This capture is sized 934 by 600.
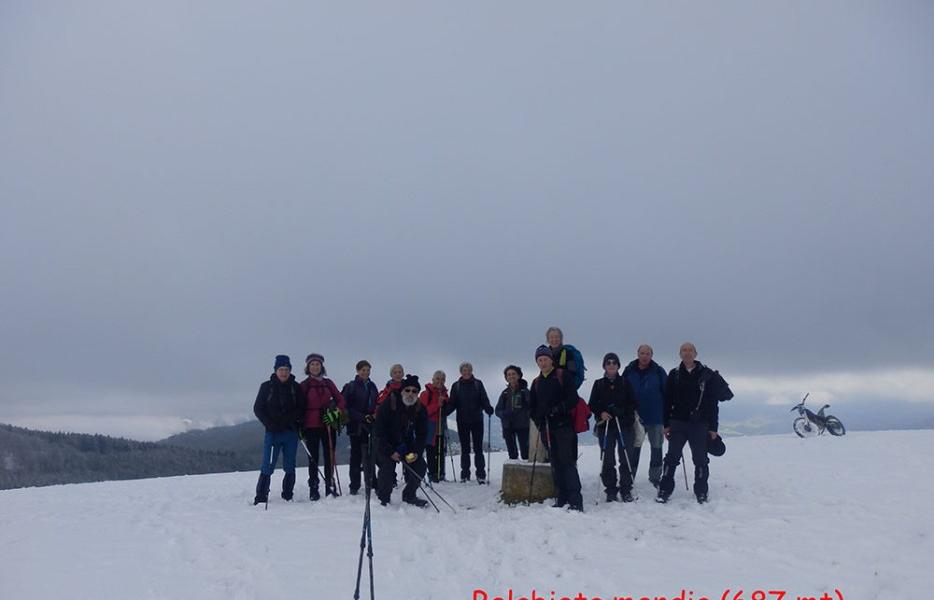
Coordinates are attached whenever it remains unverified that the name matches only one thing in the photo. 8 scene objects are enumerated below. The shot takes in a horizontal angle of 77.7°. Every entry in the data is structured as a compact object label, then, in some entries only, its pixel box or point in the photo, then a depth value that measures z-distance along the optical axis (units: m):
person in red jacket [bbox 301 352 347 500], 10.70
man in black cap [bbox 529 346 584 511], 9.41
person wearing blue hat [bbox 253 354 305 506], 10.30
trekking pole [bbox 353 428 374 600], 5.74
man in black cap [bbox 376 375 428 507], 10.16
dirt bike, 19.20
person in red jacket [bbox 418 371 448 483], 12.10
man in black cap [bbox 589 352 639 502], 9.95
